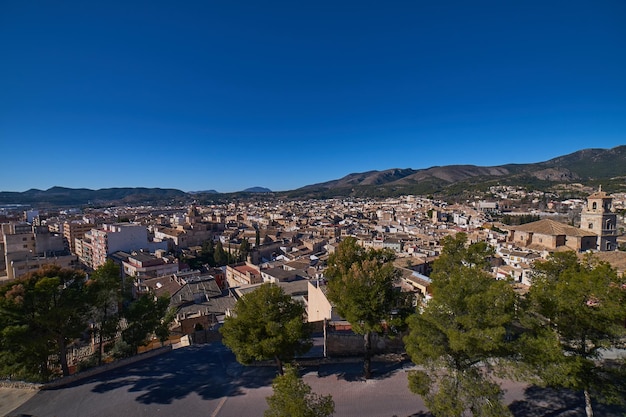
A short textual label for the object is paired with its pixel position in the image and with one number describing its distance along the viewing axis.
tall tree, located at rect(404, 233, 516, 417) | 8.00
